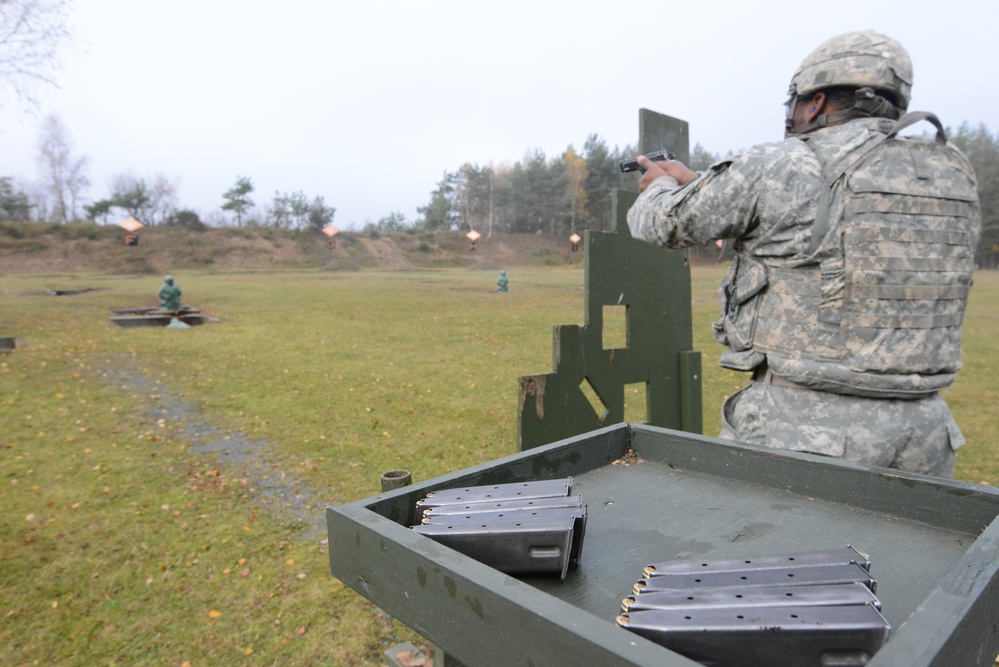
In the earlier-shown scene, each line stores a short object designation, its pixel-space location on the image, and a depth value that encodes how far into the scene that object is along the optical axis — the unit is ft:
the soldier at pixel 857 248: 6.31
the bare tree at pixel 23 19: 40.52
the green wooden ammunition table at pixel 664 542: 2.76
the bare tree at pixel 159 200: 175.63
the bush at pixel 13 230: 136.15
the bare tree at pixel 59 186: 192.65
